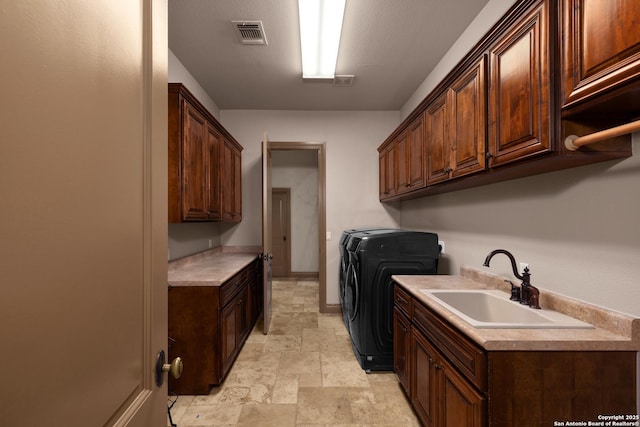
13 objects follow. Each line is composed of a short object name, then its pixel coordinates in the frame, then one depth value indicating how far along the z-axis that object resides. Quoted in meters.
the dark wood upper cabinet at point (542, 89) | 0.97
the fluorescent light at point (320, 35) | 2.09
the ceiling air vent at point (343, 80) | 3.17
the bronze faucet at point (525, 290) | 1.58
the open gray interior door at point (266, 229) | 3.29
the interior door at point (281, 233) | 6.63
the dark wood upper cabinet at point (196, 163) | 2.26
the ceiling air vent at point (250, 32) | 2.33
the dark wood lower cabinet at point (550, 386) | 1.13
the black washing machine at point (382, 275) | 2.62
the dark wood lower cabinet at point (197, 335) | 2.22
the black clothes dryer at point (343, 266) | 3.36
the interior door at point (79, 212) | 0.39
